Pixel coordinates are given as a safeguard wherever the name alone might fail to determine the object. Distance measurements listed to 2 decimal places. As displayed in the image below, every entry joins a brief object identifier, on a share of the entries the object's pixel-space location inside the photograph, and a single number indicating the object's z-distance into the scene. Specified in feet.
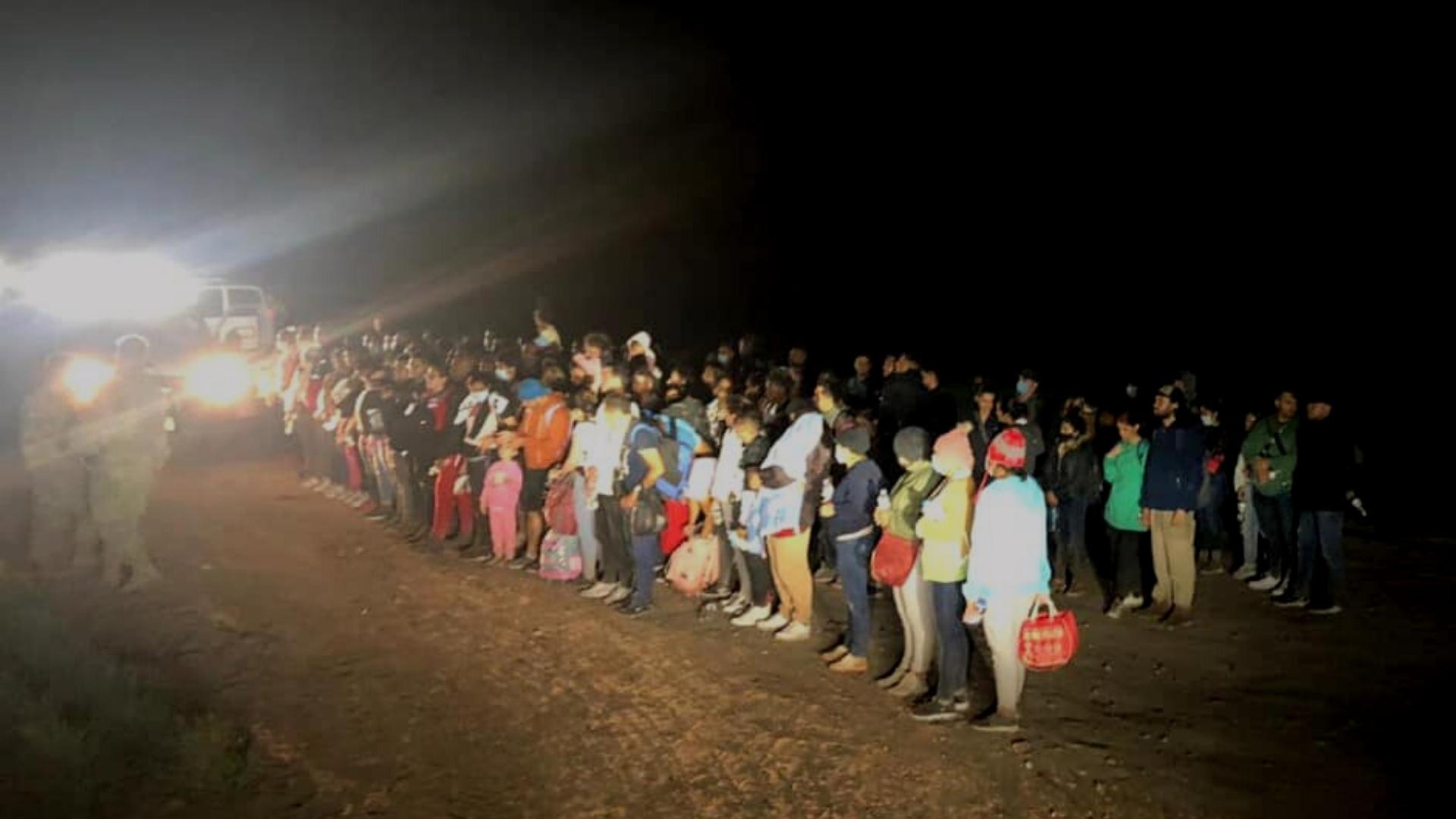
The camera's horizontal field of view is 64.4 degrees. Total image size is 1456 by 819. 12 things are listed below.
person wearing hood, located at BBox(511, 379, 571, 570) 33.76
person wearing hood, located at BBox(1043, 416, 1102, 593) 31.83
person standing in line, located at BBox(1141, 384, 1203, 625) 28.55
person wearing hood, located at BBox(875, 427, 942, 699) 23.35
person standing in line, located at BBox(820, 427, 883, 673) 25.27
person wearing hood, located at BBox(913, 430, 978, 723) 22.09
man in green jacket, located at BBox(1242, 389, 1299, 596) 30.63
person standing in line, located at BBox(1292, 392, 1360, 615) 29.09
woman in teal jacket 29.66
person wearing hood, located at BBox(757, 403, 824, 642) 26.94
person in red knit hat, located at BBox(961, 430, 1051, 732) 20.75
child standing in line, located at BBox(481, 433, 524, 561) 35.35
